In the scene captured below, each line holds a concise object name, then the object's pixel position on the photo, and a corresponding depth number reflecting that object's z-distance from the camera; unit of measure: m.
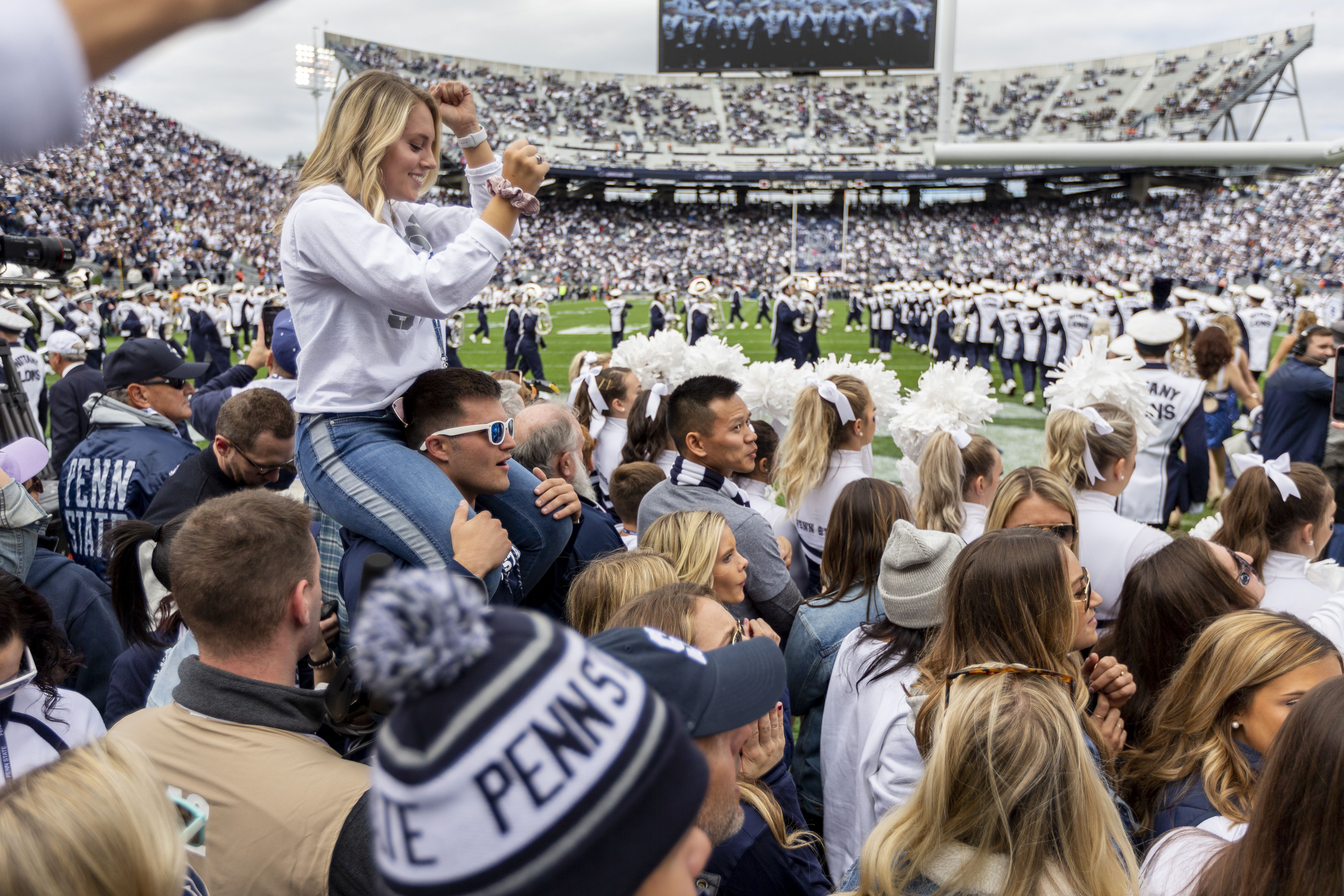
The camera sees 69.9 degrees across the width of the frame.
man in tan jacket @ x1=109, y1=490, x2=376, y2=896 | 1.59
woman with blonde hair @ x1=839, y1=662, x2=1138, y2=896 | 1.65
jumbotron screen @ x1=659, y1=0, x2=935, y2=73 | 52.81
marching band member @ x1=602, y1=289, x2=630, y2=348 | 22.75
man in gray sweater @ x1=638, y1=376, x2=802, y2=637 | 3.53
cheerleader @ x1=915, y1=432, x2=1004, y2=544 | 4.01
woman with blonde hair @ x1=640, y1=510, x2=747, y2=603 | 3.04
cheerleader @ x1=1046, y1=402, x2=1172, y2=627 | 3.80
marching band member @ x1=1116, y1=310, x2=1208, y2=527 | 6.62
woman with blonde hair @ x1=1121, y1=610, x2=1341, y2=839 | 2.08
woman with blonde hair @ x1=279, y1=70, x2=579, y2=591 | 2.03
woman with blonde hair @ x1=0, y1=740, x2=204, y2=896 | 1.12
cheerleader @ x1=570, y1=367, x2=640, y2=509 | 5.93
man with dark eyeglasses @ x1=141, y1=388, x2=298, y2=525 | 3.63
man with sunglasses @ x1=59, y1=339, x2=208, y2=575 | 4.20
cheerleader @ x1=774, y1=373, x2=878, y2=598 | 4.59
